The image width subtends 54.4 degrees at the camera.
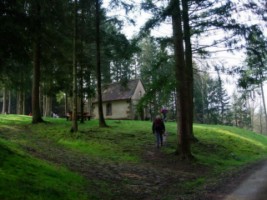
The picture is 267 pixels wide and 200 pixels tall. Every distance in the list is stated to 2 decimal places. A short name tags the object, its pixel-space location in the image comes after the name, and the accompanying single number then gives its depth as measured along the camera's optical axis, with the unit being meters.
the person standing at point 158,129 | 13.00
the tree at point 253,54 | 12.11
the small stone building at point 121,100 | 30.21
